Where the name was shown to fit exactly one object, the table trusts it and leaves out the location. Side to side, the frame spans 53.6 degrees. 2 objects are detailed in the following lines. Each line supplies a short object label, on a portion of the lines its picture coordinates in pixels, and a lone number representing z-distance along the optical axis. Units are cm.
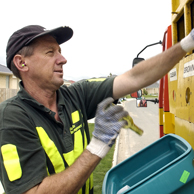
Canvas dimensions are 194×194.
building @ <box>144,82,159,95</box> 7525
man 118
